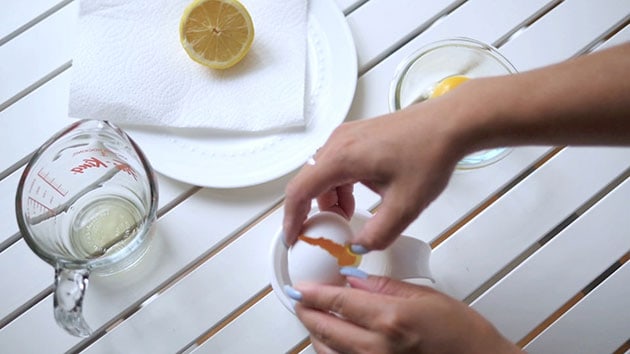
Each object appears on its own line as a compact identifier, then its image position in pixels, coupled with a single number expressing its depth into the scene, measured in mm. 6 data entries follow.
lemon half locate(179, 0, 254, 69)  719
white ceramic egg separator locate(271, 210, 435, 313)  603
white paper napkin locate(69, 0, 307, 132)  707
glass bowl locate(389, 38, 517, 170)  746
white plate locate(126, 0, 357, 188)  700
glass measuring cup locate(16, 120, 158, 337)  571
